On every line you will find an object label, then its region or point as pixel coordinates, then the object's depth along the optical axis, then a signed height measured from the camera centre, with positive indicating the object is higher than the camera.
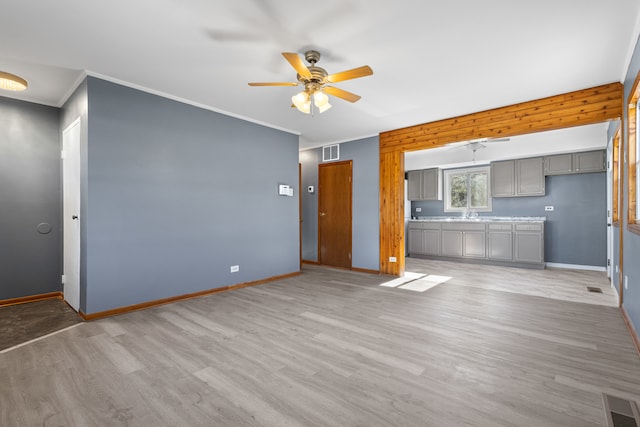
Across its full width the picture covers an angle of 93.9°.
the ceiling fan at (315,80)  2.49 +1.20
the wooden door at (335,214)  5.92 -0.03
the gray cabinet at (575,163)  5.76 +0.94
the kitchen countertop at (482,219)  6.53 -0.19
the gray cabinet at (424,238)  7.28 -0.67
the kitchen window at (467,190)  7.34 +0.54
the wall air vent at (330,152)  6.07 +1.24
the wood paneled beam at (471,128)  3.51 +1.16
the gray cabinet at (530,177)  6.33 +0.72
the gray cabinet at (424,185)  7.65 +0.70
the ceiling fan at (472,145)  5.39 +1.25
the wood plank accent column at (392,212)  5.24 +0.00
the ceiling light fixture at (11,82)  3.08 +1.40
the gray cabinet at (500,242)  6.33 -0.67
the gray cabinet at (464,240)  6.69 -0.67
